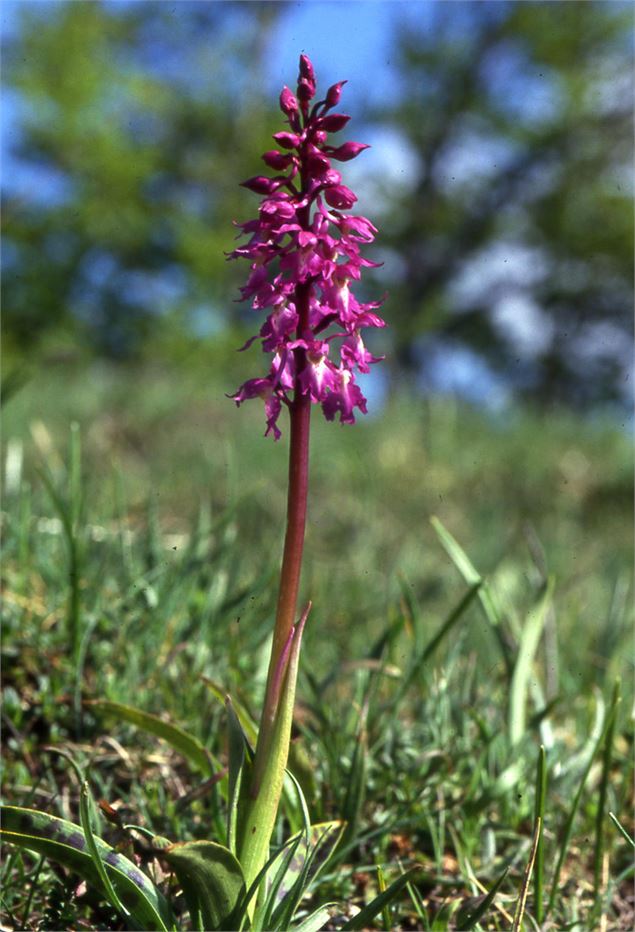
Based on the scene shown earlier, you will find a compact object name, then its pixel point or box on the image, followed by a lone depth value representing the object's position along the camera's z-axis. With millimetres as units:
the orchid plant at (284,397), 737
